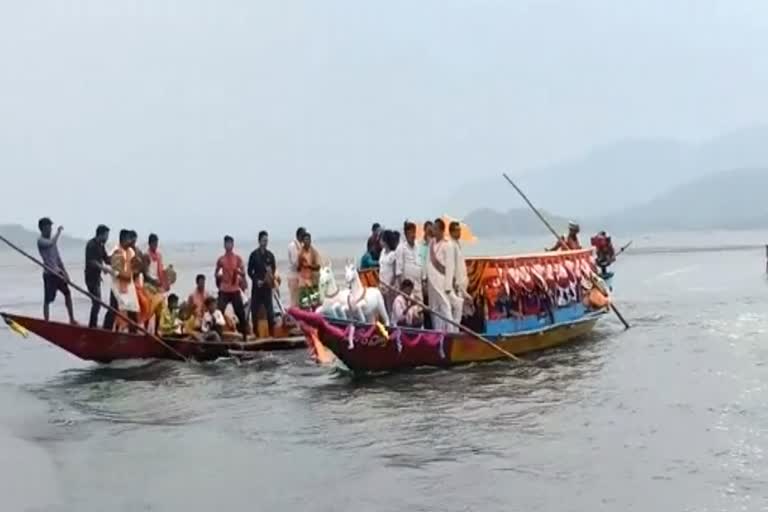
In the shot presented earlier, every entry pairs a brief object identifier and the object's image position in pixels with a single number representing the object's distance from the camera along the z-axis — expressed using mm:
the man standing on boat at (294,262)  20906
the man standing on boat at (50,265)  18844
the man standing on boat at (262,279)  21062
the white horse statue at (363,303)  16406
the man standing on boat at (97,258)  19266
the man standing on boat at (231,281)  20875
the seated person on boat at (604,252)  30505
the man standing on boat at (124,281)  19188
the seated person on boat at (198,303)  20438
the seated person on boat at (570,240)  25453
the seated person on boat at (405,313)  17984
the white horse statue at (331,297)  16469
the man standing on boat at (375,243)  20984
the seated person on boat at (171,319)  20062
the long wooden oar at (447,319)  17375
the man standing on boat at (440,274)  17719
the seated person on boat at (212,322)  20281
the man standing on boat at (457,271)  17812
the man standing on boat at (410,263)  17906
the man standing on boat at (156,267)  20047
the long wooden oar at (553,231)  25347
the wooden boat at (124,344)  18078
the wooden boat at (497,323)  16391
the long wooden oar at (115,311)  18625
